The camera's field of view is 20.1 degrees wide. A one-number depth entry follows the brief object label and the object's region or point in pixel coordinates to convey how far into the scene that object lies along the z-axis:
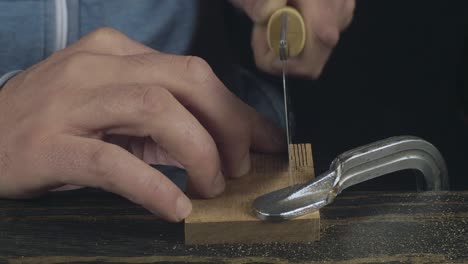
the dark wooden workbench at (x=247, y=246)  0.59
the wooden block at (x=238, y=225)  0.59
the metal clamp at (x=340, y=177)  0.60
